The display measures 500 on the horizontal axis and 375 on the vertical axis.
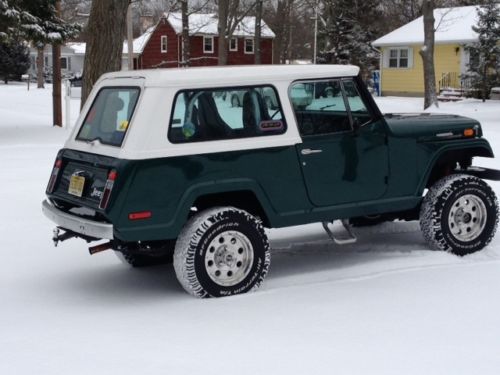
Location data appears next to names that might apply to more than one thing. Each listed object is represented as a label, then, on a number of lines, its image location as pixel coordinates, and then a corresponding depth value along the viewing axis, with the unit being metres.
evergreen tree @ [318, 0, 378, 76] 45.91
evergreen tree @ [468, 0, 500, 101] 35.00
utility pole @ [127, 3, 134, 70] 30.83
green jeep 5.62
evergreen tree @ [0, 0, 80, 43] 19.08
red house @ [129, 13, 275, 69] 57.16
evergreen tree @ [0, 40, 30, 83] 60.28
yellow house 40.72
